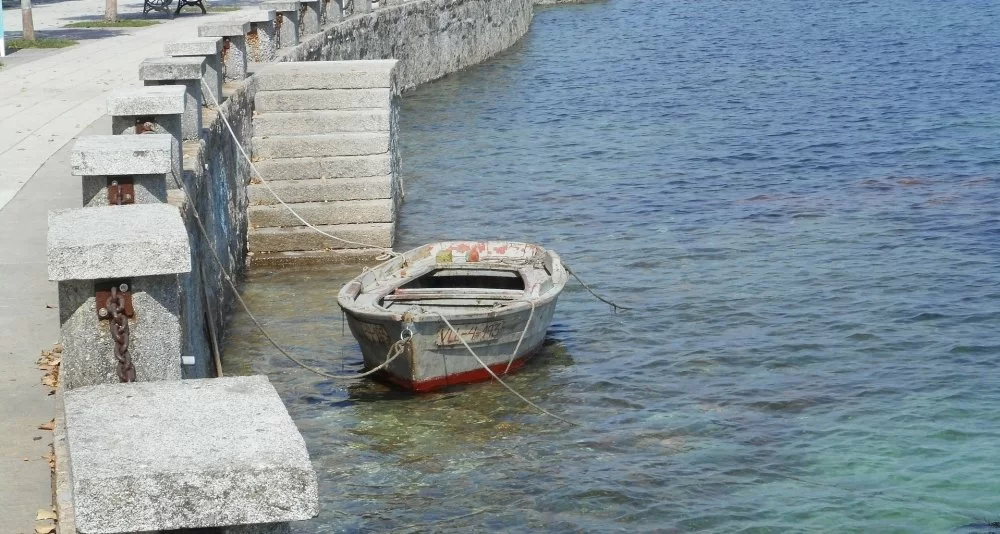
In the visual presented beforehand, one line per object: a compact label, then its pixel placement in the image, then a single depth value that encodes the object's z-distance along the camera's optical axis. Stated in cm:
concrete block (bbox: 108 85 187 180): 934
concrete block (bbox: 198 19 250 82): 1698
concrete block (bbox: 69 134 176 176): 725
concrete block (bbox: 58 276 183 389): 579
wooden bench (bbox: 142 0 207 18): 3831
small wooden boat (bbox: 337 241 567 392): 1267
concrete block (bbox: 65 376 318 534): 374
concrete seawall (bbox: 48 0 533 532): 378
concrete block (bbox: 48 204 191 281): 542
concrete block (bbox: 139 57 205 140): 1220
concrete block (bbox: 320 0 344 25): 2754
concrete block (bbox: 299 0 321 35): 2512
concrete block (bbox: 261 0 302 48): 2206
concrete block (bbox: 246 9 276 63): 1988
